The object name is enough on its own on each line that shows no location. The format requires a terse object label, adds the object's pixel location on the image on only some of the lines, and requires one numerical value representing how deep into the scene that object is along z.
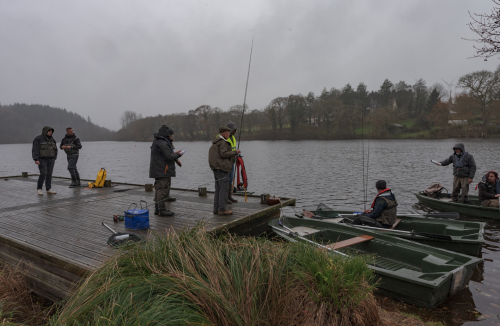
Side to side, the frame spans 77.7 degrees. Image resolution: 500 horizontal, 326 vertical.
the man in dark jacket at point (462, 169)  9.64
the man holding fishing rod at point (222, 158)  6.19
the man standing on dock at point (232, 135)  6.90
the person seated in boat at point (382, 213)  6.50
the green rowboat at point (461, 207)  9.05
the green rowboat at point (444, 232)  5.97
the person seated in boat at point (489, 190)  8.86
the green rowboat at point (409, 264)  4.38
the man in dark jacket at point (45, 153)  8.68
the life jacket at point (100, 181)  10.60
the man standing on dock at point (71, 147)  9.95
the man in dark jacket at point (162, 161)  6.16
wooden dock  4.47
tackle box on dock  5.64
